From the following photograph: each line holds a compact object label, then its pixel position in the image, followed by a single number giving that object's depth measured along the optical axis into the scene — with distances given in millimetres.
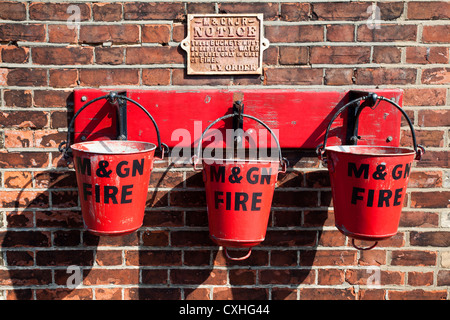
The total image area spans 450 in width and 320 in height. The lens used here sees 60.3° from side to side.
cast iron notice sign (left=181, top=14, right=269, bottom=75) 1659
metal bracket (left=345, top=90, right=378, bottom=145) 1619
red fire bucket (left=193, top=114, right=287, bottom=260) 1403
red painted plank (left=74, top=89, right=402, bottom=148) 1662
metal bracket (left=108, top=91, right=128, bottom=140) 1616
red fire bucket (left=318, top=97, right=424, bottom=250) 1378
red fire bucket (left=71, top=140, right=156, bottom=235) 1386
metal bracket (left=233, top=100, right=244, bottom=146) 1579
